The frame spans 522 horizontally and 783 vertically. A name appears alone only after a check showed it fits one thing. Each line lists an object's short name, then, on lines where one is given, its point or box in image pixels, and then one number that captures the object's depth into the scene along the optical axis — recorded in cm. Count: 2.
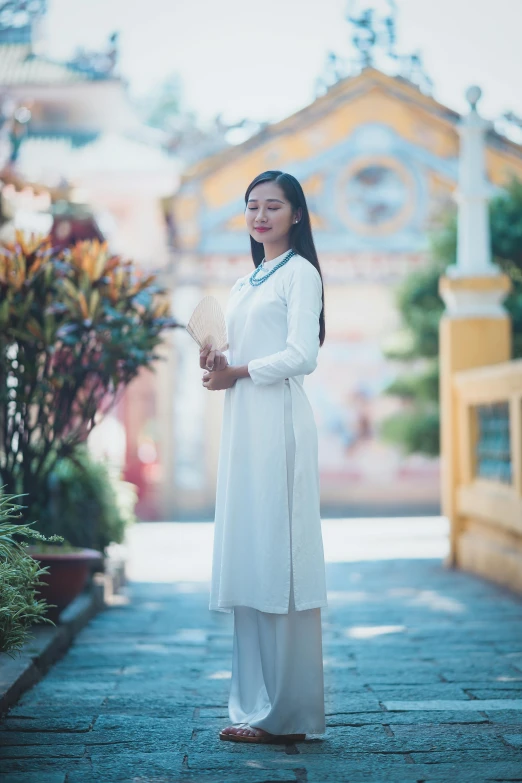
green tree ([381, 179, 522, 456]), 1134
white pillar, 913
